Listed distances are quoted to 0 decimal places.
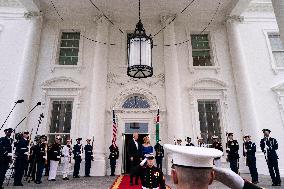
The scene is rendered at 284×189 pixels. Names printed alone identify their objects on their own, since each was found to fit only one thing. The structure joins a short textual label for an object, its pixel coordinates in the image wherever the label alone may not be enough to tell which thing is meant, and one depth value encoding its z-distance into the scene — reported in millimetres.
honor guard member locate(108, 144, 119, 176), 11508
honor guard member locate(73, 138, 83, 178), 10812
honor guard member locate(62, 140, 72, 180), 10346
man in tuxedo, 9066
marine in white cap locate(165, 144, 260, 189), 1324
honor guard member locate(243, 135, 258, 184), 8805
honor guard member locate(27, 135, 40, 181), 9352
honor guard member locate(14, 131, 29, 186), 8125
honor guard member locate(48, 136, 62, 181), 9922
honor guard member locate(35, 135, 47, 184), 8760
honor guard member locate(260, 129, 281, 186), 8084
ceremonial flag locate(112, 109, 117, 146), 11914
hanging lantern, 6117
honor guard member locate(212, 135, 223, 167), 10593
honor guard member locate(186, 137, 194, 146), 11201
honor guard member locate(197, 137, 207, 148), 11829
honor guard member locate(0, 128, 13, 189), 7586
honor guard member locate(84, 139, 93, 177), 11078
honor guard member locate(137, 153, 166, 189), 4738
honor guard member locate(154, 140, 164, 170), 11523
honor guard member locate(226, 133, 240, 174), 9852
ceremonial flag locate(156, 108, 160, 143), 12503
